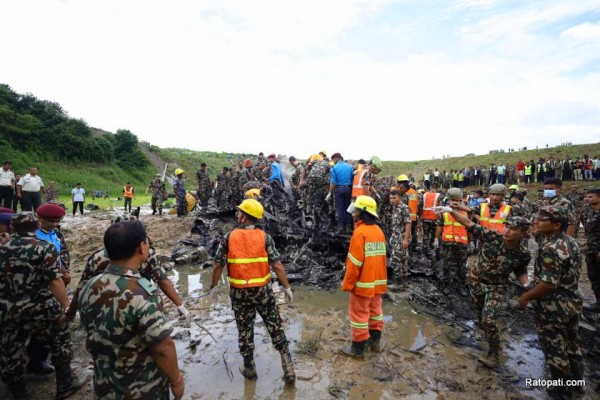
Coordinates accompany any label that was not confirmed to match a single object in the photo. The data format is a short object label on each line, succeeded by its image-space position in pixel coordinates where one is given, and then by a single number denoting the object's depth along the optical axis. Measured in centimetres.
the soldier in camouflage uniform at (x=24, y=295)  309
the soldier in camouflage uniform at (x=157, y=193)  1559
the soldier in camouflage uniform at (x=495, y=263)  399
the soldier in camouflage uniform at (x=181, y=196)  1497
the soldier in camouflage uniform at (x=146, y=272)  294
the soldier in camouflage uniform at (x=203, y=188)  1620
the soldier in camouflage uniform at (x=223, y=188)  1429
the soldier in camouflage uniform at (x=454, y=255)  620
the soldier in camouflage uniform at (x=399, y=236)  650
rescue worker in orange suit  400
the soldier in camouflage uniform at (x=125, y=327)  193
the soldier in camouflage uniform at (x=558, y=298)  323
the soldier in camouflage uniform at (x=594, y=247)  533
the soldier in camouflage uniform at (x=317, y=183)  873
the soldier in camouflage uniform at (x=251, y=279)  349
